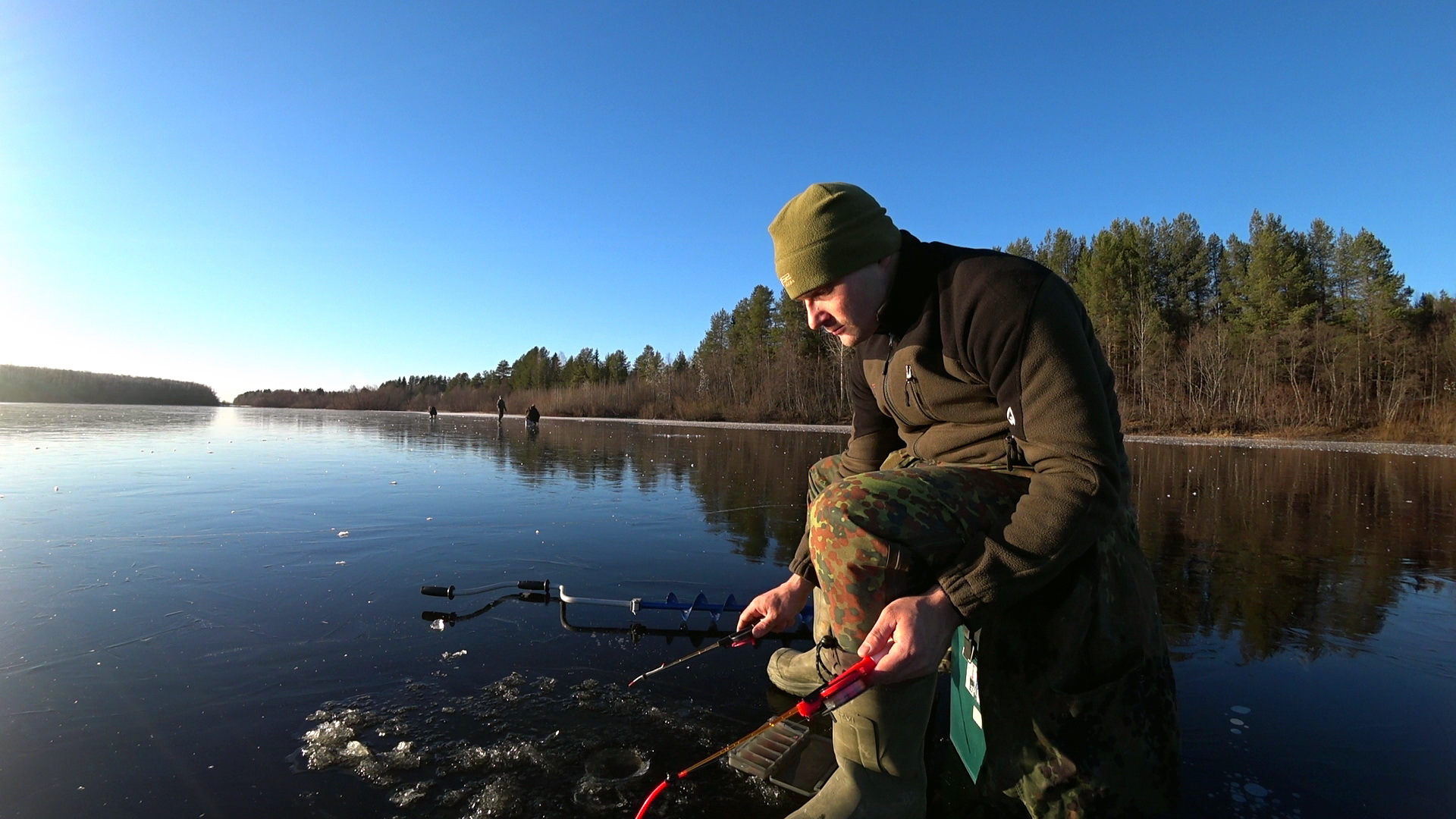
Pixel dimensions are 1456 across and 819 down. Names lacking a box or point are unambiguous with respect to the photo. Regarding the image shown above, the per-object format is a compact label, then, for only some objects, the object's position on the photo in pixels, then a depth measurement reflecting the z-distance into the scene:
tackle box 1.84
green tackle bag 1.58
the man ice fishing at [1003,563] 1.35
